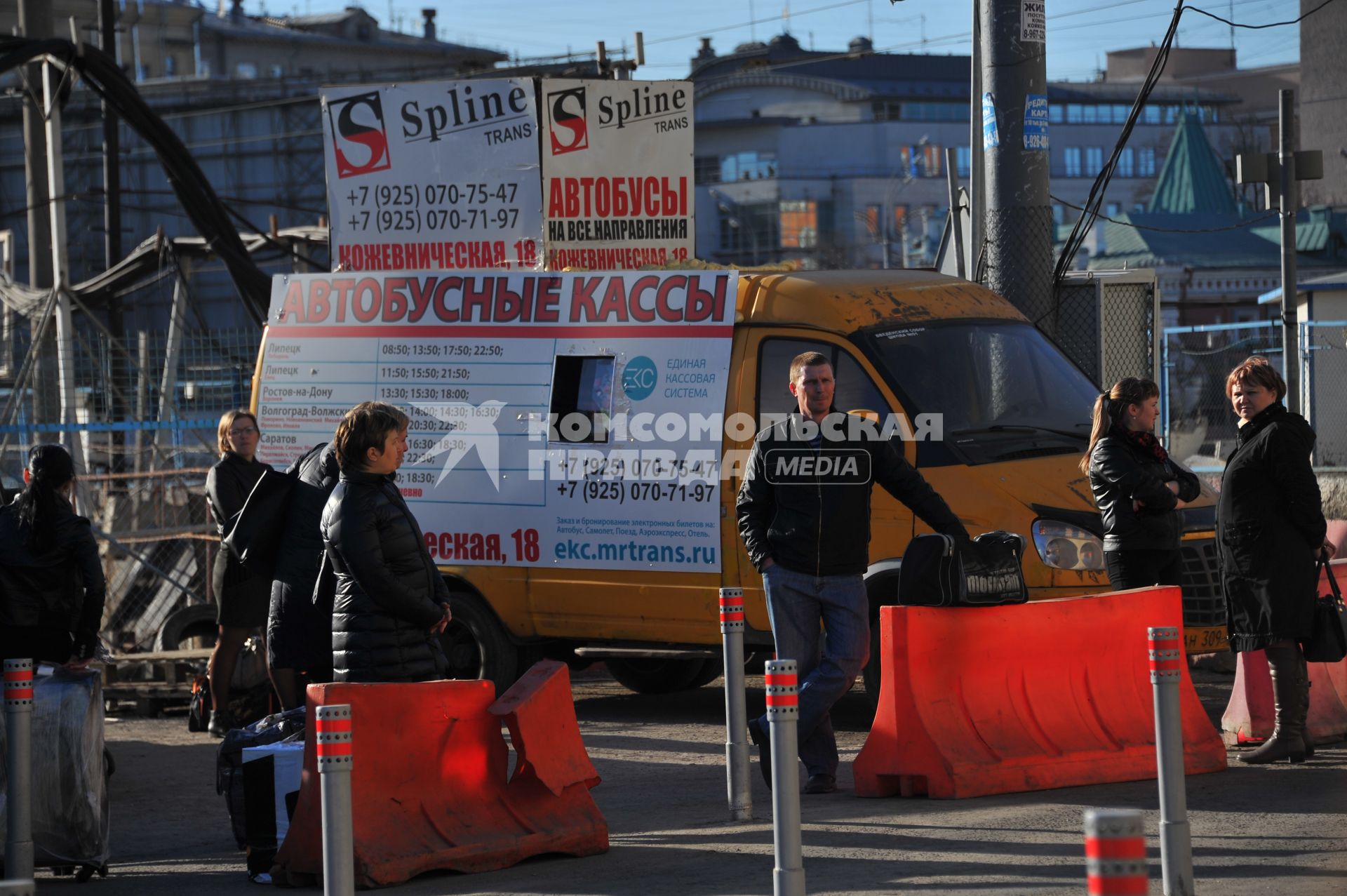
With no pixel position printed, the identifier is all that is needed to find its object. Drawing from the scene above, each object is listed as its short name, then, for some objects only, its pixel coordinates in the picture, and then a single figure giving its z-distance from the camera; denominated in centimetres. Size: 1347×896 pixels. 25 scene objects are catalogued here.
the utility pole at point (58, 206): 3775
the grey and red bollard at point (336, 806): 1042
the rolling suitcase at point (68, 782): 1385
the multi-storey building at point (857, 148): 16225
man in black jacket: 1525
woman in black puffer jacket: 1348
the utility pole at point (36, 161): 4219
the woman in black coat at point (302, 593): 1744
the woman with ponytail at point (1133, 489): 1642
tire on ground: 2552
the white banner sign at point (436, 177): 2355
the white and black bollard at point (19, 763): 1286
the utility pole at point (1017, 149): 2237
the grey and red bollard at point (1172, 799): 1128
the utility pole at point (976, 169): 2505
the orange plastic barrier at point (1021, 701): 1509
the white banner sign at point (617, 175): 2370
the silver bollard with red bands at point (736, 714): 1480
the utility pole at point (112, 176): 5016
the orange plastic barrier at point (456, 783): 1275
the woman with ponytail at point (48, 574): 1491
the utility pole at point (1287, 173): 2564
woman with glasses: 2011
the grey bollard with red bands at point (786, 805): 1078
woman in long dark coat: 1582
